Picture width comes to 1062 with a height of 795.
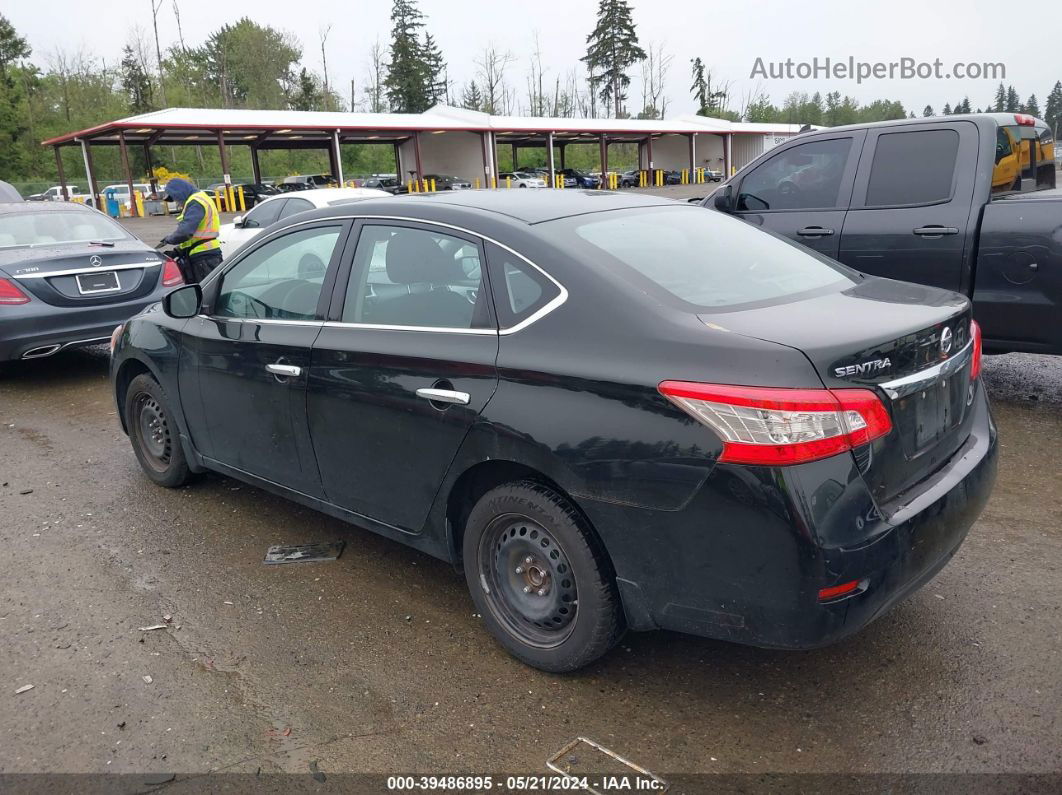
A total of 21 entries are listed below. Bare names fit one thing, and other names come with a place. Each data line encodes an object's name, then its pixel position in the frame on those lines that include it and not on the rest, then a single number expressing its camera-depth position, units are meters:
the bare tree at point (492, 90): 90.00
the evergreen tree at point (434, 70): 81.00
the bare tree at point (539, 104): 96.56
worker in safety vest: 9.12
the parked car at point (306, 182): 42.78
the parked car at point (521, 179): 46.53
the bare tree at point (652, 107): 96.56
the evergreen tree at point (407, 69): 79.00
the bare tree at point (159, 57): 67.07
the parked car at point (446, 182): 41.34
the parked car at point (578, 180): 49.41
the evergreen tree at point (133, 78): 72.94
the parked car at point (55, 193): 43.83
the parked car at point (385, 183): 42.22
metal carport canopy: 34.34
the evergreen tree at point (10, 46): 65.62
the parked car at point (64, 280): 7.35
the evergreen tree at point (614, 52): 89.62
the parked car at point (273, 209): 11.55
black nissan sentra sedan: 2.46
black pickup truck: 5.23
